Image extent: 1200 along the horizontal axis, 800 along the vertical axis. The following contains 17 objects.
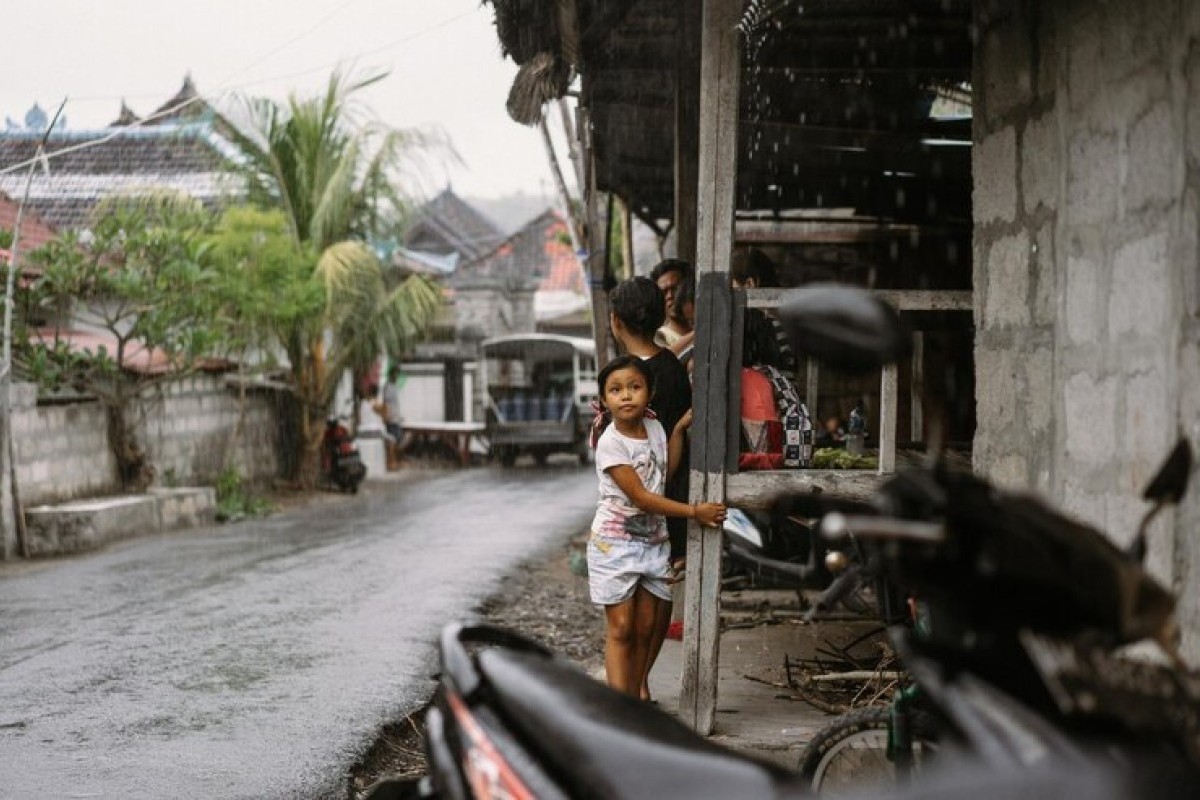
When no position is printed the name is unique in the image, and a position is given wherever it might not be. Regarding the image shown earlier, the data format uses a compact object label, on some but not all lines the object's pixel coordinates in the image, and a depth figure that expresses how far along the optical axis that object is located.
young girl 5.32
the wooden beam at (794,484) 5.56
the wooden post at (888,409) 5.48
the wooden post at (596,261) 9.94
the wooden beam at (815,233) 11.12
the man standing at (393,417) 27.62
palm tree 19.70
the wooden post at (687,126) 7.70
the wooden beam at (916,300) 5.53
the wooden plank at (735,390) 5.54
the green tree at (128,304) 13.84
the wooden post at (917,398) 7.18
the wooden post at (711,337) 5.46
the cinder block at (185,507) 15.23
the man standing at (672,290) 6.91
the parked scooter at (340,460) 20.95
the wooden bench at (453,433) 28.19
